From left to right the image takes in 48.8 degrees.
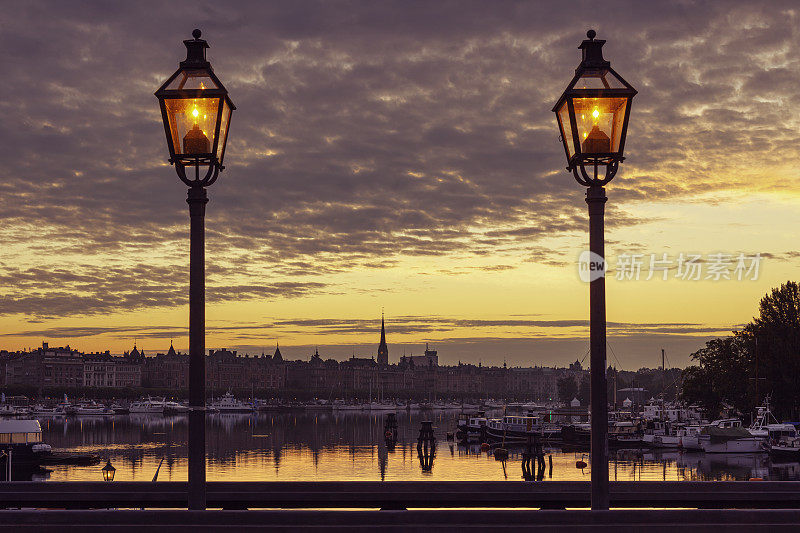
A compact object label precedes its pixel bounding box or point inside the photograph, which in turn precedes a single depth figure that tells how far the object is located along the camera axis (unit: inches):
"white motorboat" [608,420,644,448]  4338.1
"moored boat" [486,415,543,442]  4672.7
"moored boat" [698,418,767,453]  3754.9
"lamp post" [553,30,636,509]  404.5
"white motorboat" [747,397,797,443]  3801.7
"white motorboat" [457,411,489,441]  5000.0
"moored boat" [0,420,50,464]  3201.3
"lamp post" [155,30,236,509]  408.5
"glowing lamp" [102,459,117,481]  1223.3
